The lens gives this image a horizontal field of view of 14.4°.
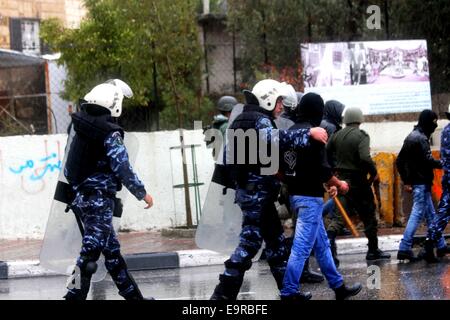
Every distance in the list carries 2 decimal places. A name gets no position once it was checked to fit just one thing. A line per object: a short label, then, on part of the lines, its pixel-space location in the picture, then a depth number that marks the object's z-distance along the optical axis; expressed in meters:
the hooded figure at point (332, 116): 18.39
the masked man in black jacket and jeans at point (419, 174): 18.51
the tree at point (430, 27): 30.22
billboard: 25.63
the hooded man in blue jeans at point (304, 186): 14.19
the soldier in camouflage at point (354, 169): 18.51
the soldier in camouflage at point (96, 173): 13.74
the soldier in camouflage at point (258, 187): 13.90
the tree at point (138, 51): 24.98
